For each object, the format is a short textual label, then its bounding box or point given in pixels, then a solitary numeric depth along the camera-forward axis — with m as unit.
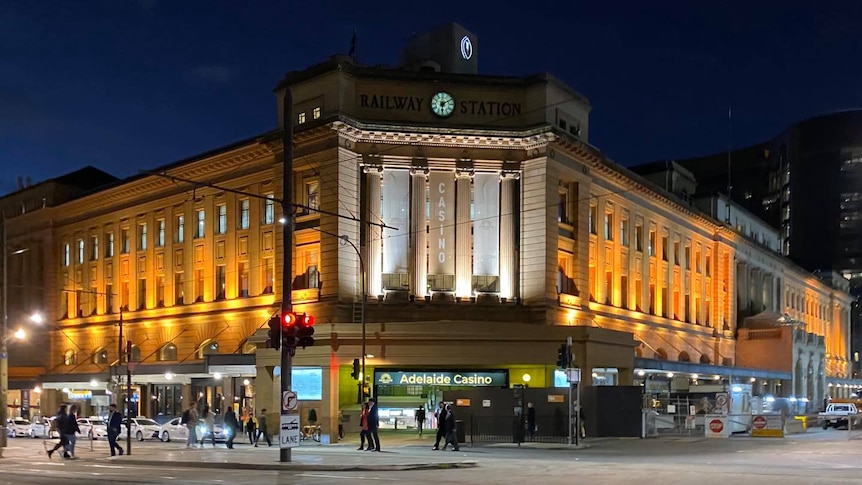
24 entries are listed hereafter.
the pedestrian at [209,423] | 38.12
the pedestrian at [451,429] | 32.19
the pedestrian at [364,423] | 32.22
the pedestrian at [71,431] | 29.58
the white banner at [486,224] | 47.88
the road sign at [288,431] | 25.22
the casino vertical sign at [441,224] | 47.47
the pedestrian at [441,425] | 32.16
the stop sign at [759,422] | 40.70
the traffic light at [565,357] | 33.97
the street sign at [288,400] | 25.08
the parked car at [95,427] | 48.50
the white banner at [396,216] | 47.06
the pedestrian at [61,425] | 29.39
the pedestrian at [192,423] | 36.72
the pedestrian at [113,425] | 30.90
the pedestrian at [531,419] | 36.97
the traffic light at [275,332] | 25.23
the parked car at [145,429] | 46.69
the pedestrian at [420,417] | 39.81
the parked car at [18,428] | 54.91
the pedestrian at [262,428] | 38.81
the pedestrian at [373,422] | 31.75
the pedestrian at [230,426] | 35.99
